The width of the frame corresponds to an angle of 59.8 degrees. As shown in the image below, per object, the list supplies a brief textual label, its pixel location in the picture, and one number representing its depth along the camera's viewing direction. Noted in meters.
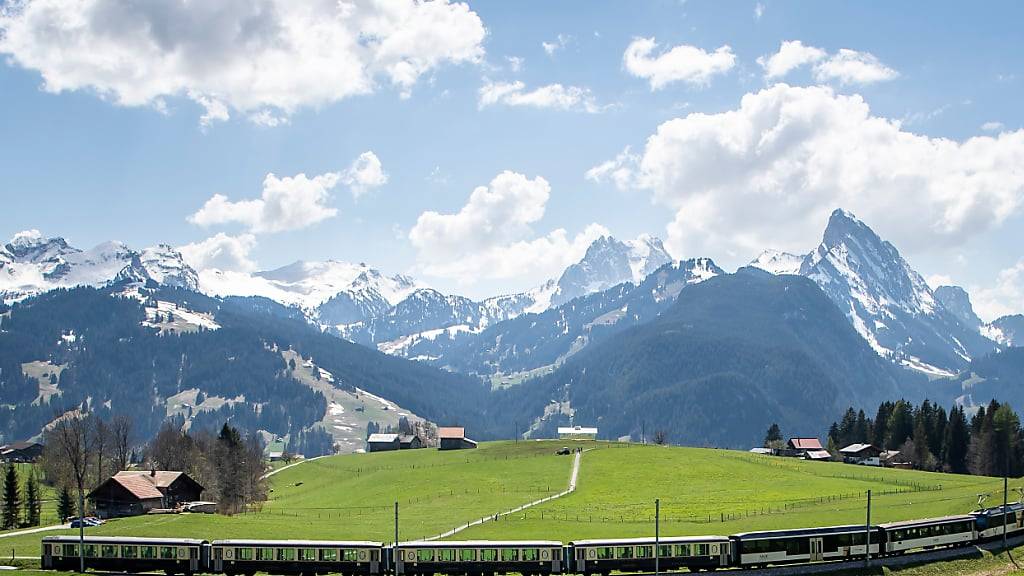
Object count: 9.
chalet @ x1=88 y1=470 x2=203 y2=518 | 110.75
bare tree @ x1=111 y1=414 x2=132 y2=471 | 153.86
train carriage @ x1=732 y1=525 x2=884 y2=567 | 73.00
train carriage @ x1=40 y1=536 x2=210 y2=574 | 72.94
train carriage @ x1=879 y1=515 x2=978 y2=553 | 76.81
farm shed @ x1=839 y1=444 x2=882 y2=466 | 192.62
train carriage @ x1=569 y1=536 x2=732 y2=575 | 71.75
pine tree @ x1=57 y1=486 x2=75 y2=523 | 116.06
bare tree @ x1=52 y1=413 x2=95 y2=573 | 128.50
